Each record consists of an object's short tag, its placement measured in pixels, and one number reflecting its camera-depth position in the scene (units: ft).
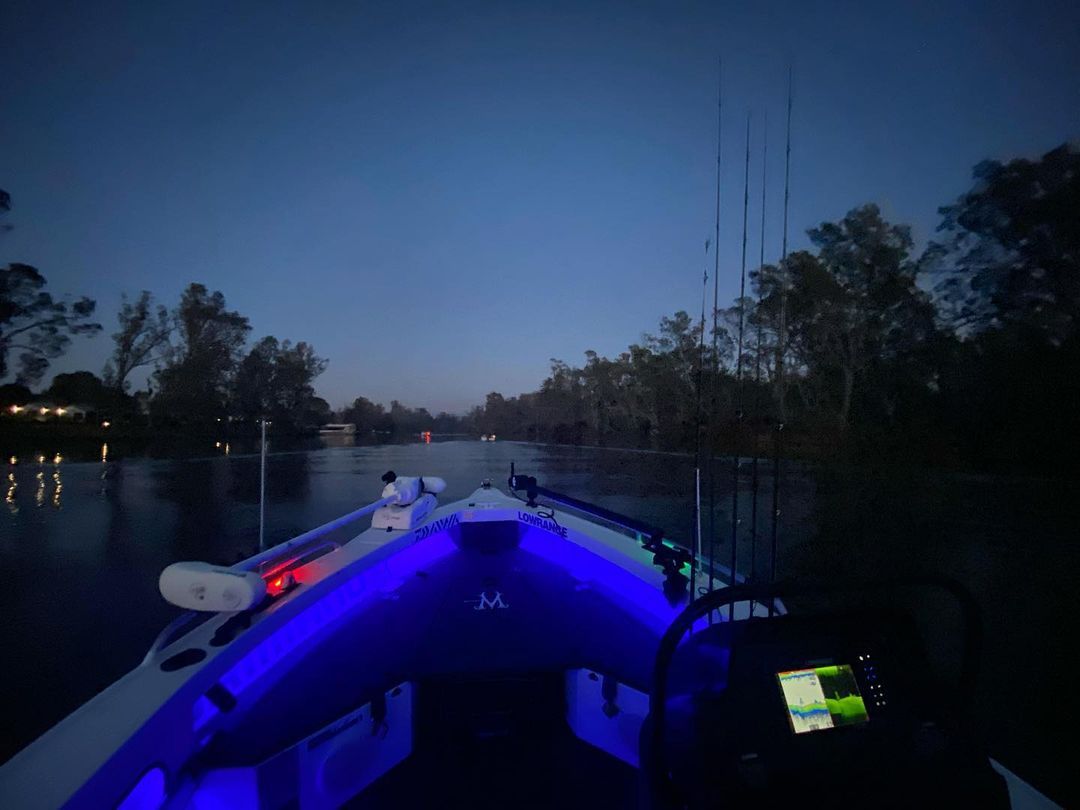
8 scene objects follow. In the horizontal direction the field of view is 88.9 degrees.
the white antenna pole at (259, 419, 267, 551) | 12.44
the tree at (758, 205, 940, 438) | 85.76
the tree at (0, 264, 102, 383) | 104.78
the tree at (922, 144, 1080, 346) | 69.41
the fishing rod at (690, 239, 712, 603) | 10.77
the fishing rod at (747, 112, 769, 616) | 10.51
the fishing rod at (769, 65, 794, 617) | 9.22
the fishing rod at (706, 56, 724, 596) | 12.26
